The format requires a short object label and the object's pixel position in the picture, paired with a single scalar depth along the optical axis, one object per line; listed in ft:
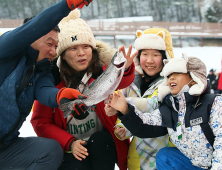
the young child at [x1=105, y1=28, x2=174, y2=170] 5.92
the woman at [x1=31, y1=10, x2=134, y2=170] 5.56
